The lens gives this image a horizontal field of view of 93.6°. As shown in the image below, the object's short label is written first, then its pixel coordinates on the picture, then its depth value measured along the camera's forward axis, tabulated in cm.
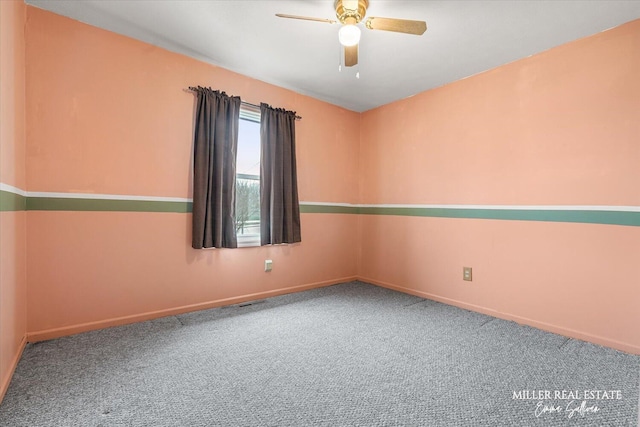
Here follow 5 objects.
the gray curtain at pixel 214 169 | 271
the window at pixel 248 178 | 317
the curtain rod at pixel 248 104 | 309
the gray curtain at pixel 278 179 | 322
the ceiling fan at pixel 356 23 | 185
